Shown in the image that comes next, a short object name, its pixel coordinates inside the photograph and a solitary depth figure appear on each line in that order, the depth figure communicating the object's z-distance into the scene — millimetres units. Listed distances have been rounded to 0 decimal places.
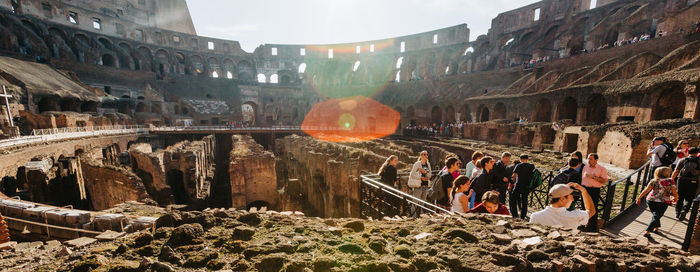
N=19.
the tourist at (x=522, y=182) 5258
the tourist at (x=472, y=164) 6220
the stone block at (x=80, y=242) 3492
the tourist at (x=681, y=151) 5812
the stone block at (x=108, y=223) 4484
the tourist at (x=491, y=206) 3916
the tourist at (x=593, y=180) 4629
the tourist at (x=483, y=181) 4832
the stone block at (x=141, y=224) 4113
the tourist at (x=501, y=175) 5500
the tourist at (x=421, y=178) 6062
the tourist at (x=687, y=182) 4736
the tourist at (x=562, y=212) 3281
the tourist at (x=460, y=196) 4410
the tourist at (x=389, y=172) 6461
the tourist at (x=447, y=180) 5074
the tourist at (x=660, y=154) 5692
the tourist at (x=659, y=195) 4160
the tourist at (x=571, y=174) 4883
